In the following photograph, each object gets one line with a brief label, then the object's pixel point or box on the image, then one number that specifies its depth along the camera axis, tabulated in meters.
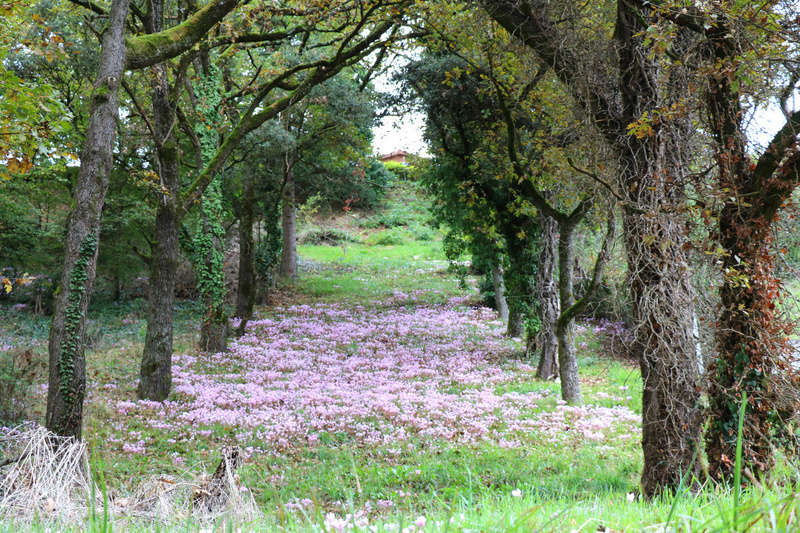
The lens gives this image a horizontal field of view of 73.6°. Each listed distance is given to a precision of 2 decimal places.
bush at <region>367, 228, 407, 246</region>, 38.69
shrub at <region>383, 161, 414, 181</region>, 47.00
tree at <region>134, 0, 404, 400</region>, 9.32
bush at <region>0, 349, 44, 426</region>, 7.85
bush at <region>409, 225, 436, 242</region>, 40.31
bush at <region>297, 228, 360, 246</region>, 36.94
